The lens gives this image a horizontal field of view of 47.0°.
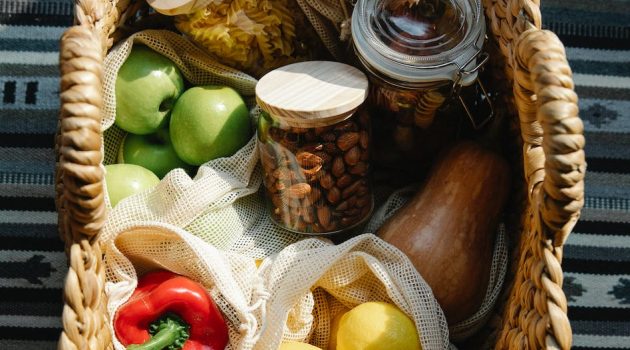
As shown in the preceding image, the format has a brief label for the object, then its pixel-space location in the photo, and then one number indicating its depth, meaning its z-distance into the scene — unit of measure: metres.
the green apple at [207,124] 0.82
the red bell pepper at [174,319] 0.73
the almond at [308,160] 0.77
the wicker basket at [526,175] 0.58
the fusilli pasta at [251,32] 0.82
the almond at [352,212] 0.82
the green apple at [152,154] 0.87
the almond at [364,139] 0.79
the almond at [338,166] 0.78
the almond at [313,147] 0.77
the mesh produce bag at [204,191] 0.78
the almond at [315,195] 0.80
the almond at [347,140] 0.77
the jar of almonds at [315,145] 0.75
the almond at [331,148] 0.77
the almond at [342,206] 0.81
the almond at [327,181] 0.79
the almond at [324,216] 0.81
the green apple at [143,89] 0.82
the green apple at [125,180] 0.81
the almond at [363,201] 0.83
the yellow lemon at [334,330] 0.79
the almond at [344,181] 0.79
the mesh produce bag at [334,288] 0.74
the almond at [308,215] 0.82
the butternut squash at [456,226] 0.79
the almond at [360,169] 0.80
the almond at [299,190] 0.80
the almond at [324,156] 0.77
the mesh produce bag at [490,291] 0.80
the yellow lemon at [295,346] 0.74
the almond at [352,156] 0.78
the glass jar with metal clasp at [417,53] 0.76
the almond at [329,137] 0.77
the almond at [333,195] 0.80
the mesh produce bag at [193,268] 0.75
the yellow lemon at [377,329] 0.72
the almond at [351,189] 0.80
